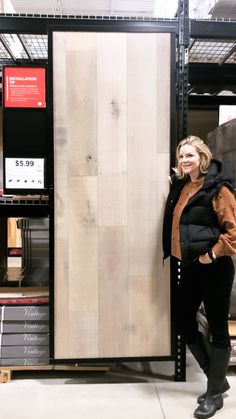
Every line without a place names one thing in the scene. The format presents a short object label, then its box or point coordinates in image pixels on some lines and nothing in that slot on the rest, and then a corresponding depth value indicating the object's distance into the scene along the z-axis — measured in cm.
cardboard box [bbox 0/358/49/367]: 239
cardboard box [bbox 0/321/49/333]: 240
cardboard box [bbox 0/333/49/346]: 240
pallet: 235
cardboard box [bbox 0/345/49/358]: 240
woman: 186
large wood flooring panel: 221
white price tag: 231
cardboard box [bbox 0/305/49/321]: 240
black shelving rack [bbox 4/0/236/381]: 224
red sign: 228
